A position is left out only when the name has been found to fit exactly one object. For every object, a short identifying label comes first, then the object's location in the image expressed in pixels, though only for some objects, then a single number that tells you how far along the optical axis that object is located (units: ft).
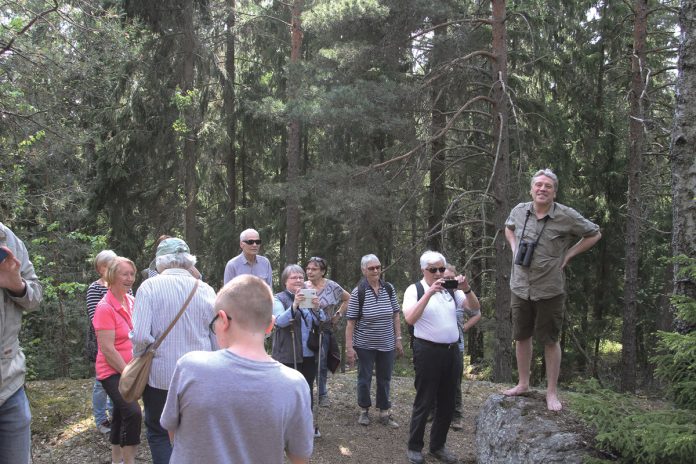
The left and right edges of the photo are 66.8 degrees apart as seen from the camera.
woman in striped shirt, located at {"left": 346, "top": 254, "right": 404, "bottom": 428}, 18.28
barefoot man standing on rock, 12.35
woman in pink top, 11.94
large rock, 10.83
